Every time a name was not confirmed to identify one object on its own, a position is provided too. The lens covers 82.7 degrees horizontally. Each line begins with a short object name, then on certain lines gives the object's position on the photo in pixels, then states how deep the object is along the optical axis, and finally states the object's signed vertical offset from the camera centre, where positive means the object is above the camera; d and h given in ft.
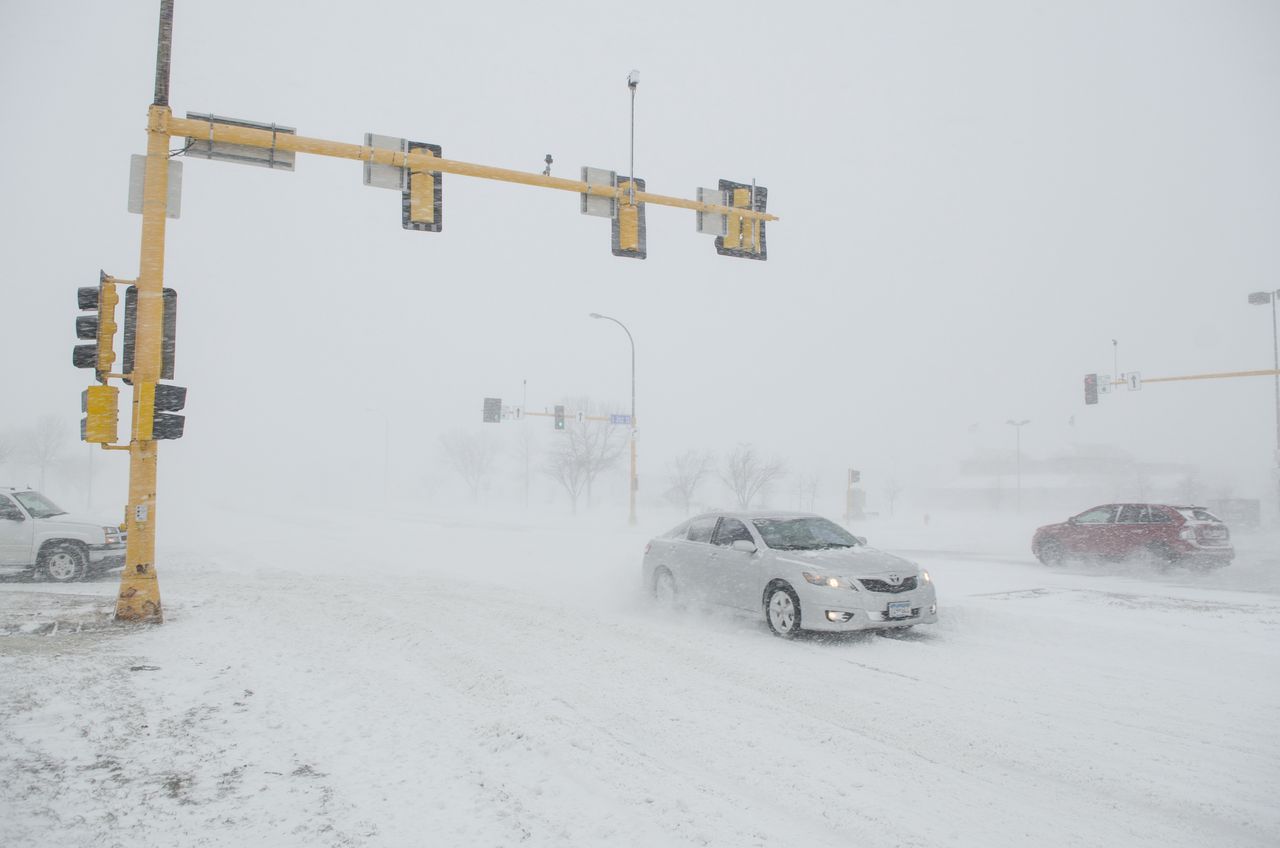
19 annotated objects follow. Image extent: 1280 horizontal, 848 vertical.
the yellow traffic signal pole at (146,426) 28.04 +1.35
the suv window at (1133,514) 51.67 -3.38
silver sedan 25.48 -4.20
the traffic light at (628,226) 38.52 +12.72
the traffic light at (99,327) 27.22 +5.05
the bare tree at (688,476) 180.34 -2.89
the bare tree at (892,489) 246.35 -8.26
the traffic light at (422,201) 33.88 +12.25
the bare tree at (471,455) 234.79 +2.73
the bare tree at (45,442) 174.19 +4.58
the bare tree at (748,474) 175.22 -2.35
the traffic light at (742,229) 41.16 +13.55
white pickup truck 39.96 -4.52
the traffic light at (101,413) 26.96 +1.80
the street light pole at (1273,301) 98.73 +23.91
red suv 48.98 -4.87
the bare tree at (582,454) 169.68 +2.31
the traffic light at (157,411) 27.86 +1.96
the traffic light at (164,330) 27.96 +5.14
